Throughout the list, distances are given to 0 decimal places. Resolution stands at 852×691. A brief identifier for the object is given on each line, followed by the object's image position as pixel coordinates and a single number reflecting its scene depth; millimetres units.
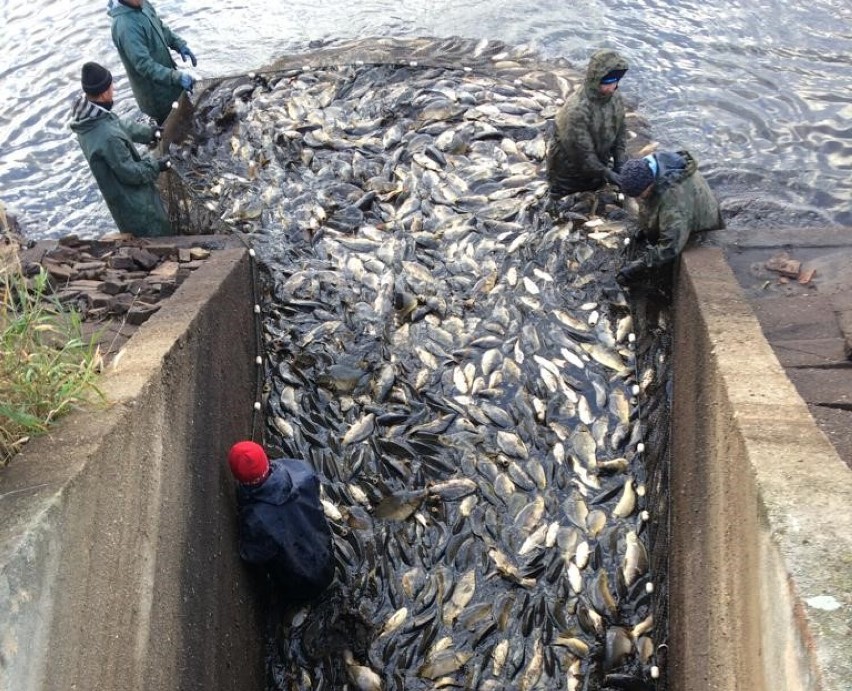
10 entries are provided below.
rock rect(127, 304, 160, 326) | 5684
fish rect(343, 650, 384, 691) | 5027
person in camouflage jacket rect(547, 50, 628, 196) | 6898
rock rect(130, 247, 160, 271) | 6527
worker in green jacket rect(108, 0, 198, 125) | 8281
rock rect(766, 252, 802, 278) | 5820
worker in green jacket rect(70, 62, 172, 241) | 6484
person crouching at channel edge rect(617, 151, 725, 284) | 5898
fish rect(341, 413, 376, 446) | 6066
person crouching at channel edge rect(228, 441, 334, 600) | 4934
